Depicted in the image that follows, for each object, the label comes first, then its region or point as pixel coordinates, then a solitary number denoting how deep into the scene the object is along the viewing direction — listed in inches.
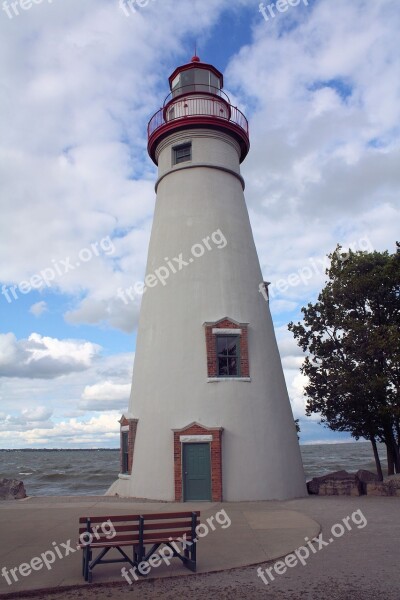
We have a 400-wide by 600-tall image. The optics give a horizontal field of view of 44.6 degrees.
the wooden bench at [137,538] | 271.1
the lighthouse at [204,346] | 563.5
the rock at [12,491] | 638.0
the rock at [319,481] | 633.0
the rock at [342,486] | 609.3
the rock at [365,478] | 615.2
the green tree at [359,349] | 668.7
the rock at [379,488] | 595.2
